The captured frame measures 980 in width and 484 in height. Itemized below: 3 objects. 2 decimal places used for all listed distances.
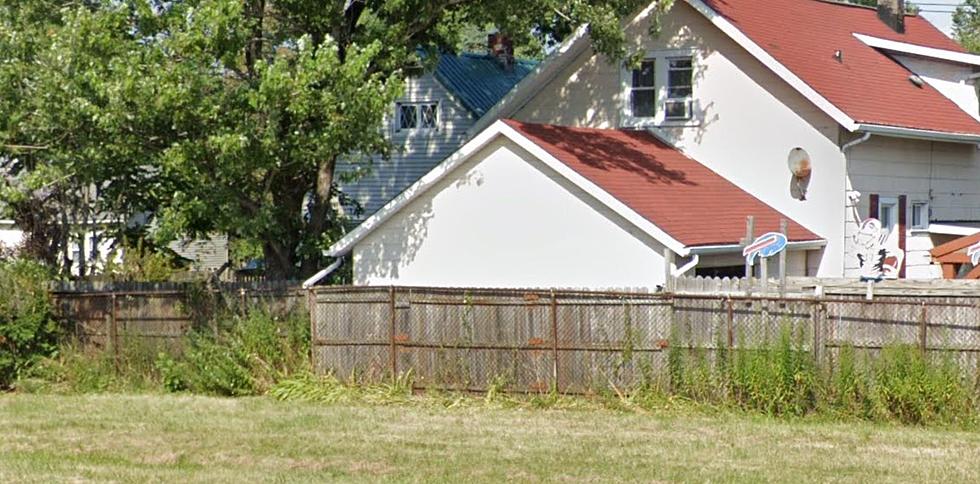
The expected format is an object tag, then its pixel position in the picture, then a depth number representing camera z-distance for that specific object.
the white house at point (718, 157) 22.50
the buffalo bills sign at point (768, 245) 20.27
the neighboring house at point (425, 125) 34.25
